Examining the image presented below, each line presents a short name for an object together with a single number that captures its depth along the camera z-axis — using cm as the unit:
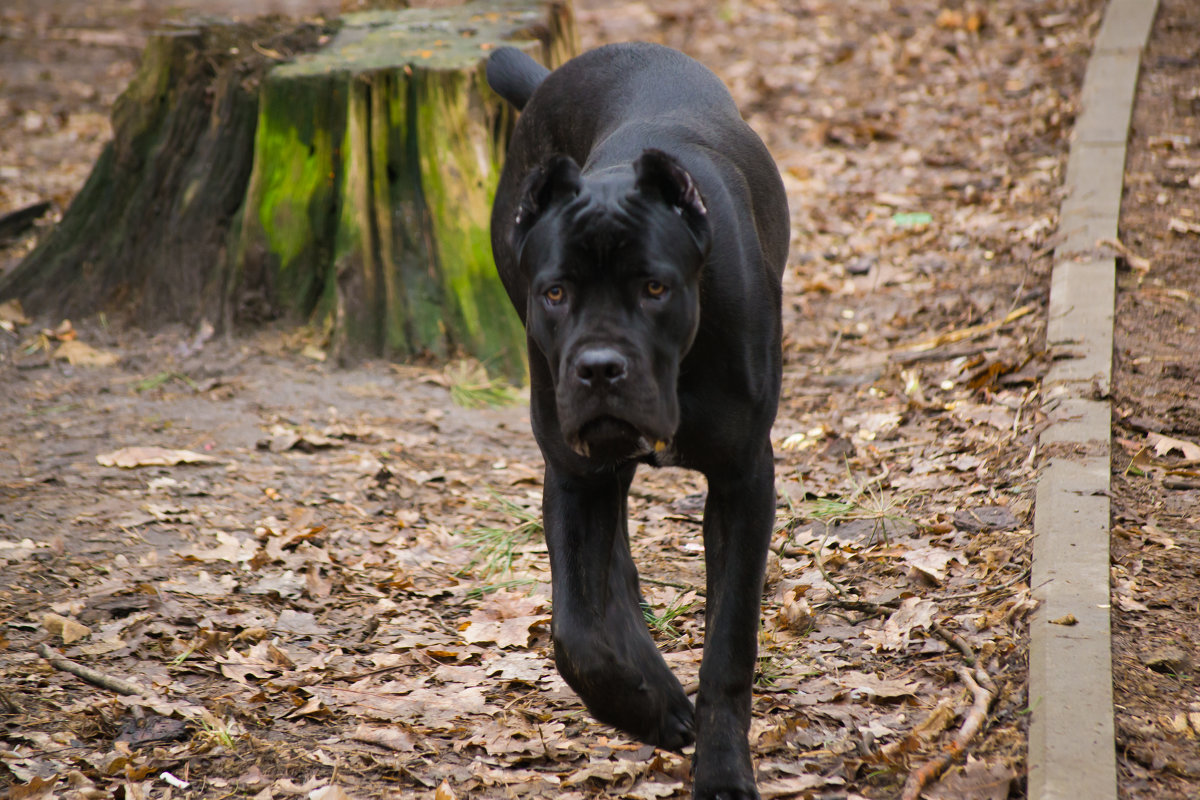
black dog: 601
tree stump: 1305
